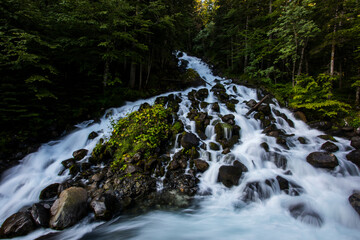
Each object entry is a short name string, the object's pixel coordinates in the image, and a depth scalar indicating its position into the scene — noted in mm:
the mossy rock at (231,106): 9683
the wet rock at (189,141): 6172
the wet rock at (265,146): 6010
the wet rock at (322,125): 7621
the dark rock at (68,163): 5684
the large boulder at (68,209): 3422
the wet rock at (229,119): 7916
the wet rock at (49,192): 4482
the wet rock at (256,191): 4453
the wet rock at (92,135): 7157
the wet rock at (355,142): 5716
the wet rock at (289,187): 4477
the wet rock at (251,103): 9927
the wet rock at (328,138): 6509
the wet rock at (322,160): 4910
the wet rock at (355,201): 3504
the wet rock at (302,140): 6633
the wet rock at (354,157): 4992
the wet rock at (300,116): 8516
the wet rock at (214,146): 6312
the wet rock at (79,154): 6047
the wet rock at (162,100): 9992
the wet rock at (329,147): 5785
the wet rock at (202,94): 11290
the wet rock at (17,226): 3133
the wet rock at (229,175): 4934
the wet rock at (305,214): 3557
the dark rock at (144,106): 8803
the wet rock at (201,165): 5430
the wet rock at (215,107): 9242
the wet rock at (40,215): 3373
